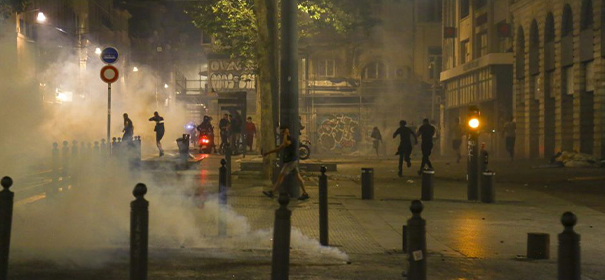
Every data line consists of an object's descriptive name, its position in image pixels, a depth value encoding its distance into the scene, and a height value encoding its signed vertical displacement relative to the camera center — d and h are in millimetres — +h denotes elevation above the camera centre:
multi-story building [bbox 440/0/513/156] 44750 +4164
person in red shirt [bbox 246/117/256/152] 44484 +628
